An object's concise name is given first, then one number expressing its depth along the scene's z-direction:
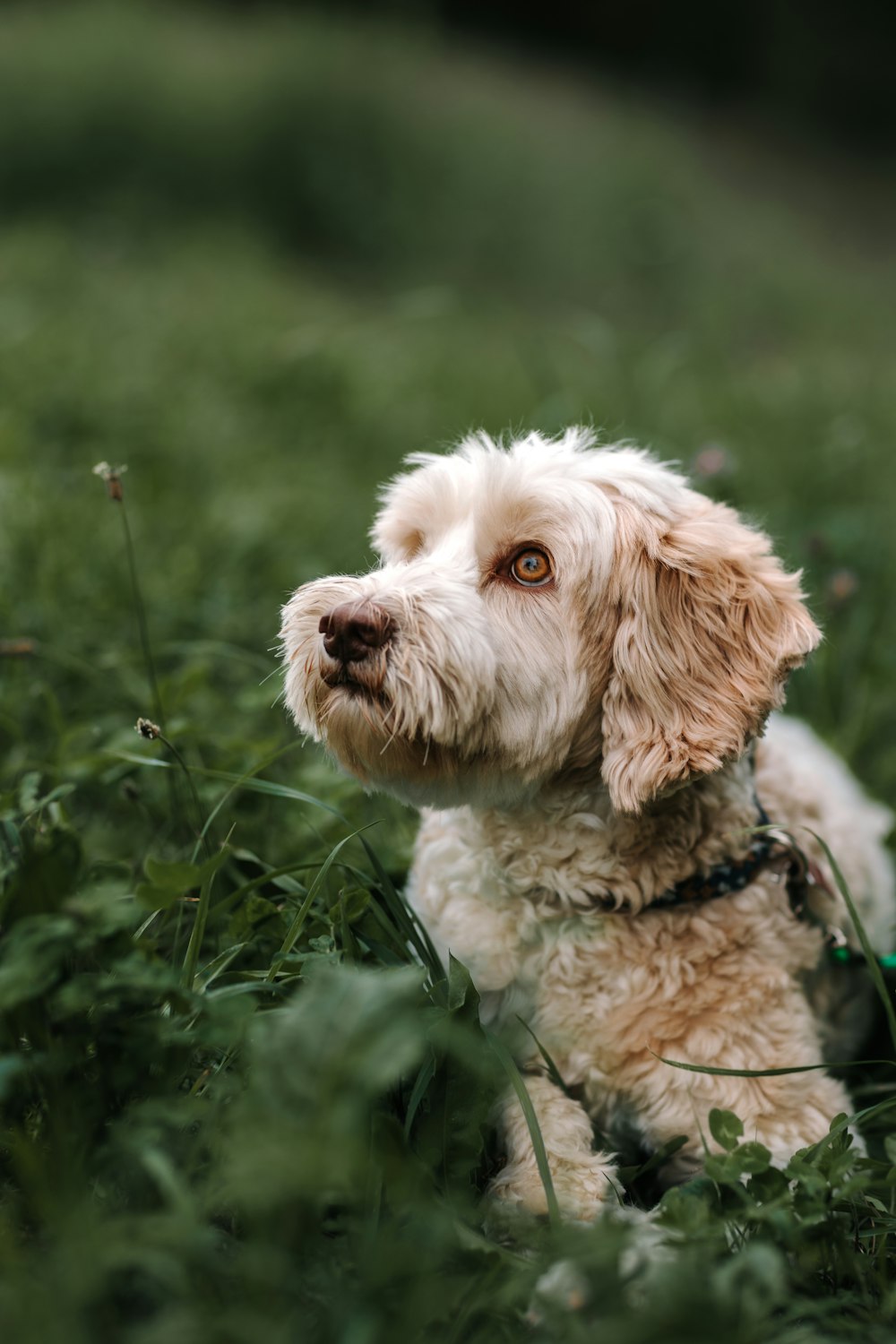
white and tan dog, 0.88
